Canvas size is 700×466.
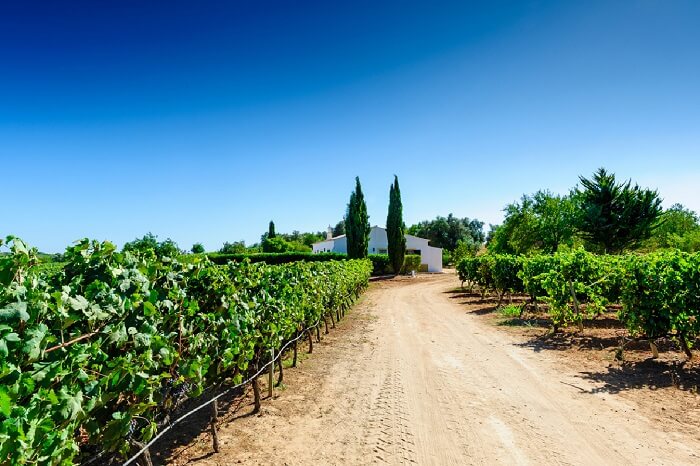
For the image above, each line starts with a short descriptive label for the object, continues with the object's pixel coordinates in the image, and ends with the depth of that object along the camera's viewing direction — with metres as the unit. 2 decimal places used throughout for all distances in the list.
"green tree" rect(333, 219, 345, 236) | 93.96
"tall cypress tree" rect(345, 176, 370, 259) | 39.38
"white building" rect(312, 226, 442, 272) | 50.72
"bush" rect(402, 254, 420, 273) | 44.93
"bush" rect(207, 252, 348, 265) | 42.69
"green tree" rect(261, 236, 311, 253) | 56.91
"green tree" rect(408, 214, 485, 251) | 71.94
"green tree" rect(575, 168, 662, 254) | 26.81
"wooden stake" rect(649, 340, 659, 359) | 8.26
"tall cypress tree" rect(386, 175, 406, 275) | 41.16
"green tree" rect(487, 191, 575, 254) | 31.45
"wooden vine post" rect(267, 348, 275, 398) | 7.03
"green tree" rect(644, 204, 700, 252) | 32.22
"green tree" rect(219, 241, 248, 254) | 68.46
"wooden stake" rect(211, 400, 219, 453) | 5.01
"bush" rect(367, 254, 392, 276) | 42.75
